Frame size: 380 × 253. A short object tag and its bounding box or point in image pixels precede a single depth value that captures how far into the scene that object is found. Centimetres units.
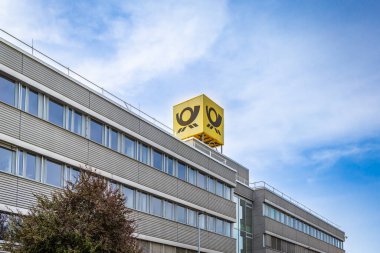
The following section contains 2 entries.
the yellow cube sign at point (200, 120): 5331
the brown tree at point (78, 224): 2027
